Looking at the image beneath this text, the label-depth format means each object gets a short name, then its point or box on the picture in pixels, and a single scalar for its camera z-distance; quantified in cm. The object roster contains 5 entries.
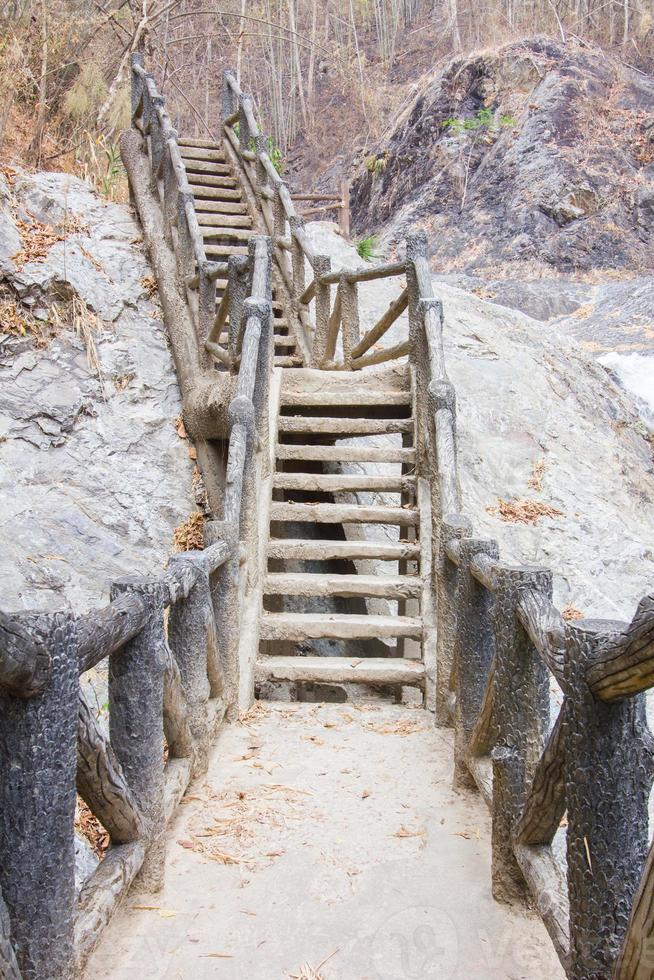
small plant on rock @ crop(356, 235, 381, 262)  1355
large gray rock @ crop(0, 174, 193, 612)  669
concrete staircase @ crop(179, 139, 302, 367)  879
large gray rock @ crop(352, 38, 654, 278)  1844
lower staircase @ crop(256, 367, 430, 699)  527
